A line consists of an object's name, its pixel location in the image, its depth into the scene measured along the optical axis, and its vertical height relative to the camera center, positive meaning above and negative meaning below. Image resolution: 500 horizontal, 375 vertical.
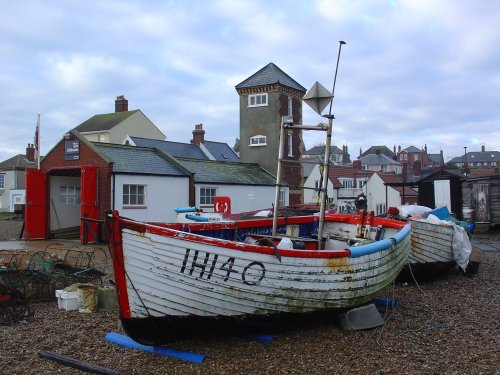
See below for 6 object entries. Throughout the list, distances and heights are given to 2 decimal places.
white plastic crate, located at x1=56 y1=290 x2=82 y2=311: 8.48 -1.68
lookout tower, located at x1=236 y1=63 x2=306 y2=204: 31.28 +5.33
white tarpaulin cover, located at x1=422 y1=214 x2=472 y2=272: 11.47 -1.00
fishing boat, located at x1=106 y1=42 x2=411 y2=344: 5.87 -1.00
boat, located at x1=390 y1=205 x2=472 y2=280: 10.79 -1.04
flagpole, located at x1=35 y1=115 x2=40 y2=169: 21.12 +2.70
